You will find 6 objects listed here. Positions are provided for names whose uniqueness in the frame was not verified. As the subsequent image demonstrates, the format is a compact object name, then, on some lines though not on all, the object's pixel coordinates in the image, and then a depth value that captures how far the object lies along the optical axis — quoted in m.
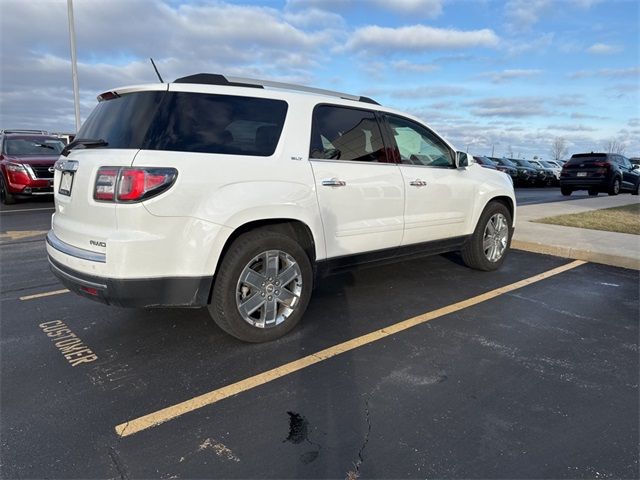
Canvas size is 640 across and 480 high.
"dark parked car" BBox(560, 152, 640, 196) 18.83
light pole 16.19
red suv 11.84
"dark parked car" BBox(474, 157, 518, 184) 25.96
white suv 3.10
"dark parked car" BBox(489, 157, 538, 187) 27.33
